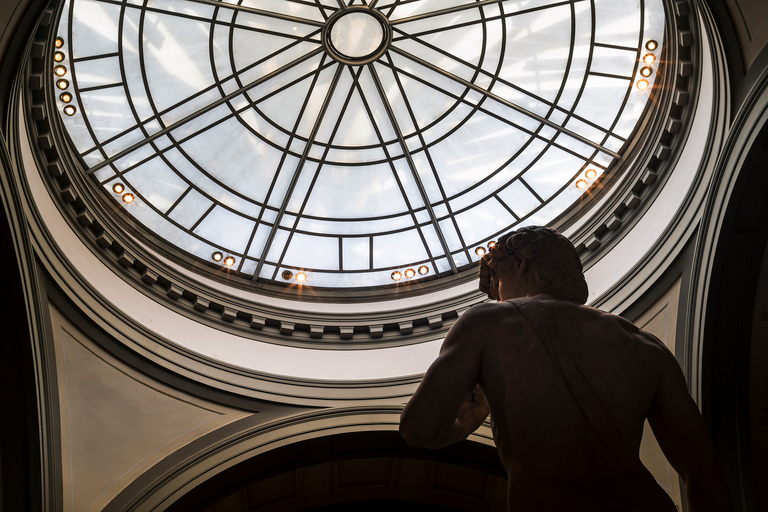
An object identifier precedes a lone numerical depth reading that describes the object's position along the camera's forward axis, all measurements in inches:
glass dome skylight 470.9
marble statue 129.3
